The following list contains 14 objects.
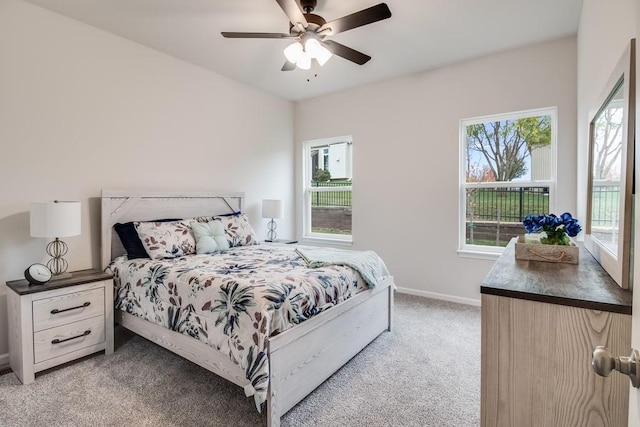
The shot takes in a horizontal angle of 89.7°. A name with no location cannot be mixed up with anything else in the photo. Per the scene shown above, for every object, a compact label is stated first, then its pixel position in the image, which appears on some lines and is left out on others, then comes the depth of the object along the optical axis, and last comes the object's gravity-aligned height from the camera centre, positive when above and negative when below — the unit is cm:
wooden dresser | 96 -47
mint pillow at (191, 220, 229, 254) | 307 -29
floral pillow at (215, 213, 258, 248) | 346 -26
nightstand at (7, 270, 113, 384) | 216 -82
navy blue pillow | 284 -29
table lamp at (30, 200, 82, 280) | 223 -8
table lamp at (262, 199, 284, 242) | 426 -3
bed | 172 -70
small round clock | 223 -47
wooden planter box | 152 -23
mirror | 107 +13
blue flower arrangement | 165 -11
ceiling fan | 207 +125
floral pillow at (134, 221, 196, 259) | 280 -29
